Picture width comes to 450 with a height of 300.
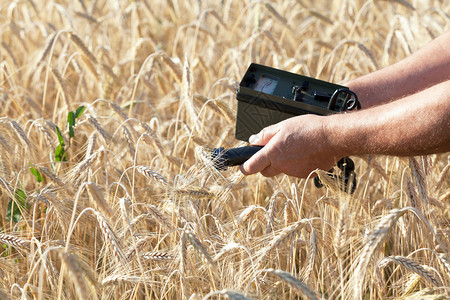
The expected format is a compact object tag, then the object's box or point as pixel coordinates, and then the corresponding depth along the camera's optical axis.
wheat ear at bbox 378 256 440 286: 1.76
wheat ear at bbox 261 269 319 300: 1.45
